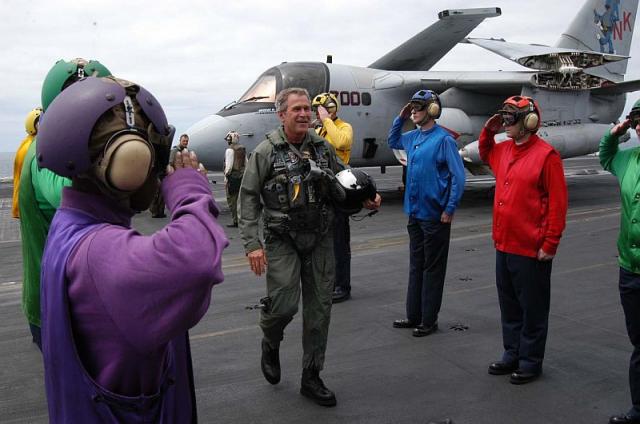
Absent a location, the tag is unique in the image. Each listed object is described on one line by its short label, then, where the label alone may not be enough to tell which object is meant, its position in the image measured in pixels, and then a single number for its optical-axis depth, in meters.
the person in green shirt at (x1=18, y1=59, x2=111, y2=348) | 3.27
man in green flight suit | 3.91
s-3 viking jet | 12.57
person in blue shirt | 5.11
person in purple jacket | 1.23
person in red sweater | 4.10
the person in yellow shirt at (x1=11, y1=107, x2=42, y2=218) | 4.23
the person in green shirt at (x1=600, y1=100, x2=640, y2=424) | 3.41
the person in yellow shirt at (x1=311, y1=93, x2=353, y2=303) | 6.05
